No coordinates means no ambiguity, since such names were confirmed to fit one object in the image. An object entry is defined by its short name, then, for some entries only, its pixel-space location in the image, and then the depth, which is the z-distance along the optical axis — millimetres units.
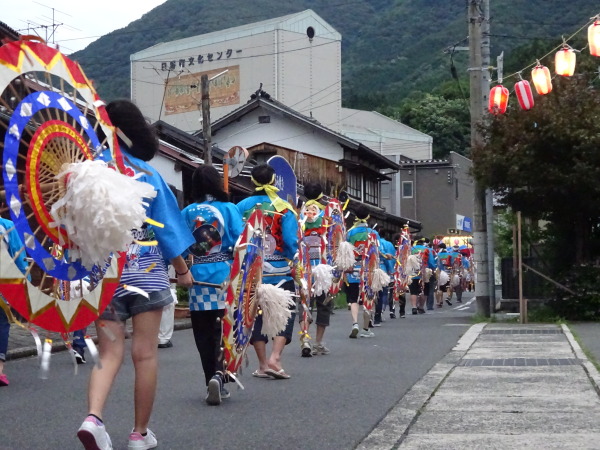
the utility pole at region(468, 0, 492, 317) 18891
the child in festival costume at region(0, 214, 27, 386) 3884
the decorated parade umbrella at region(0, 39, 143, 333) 3861
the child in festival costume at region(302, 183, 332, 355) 11523
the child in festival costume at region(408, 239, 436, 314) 22406
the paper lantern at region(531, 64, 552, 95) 17097
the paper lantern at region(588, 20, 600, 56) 15586
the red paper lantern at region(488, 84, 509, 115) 18531
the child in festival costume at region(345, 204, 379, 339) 14227
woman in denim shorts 4906
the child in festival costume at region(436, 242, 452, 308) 28016
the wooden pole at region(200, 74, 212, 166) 21938
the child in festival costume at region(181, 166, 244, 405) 6961
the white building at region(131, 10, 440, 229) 53219
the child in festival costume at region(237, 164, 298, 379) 8602
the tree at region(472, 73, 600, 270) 16328
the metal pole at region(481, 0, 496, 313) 19172
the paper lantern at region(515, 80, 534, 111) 17391
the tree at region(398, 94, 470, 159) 70062
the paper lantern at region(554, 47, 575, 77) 16984
